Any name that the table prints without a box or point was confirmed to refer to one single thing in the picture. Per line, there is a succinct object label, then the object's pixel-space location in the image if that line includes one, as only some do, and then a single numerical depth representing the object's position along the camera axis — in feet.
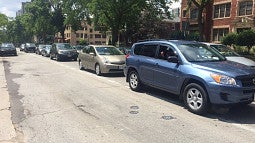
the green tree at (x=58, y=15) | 112.29
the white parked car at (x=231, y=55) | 27.58
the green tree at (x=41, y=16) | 114.14
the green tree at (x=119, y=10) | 65.02
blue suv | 14.43
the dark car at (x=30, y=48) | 103.02
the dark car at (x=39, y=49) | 82.38
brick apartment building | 74.68
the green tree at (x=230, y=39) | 66.00
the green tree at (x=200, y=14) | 52.87
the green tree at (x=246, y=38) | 61.30
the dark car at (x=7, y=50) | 72.36
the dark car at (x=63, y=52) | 54.24
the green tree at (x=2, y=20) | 102.63
